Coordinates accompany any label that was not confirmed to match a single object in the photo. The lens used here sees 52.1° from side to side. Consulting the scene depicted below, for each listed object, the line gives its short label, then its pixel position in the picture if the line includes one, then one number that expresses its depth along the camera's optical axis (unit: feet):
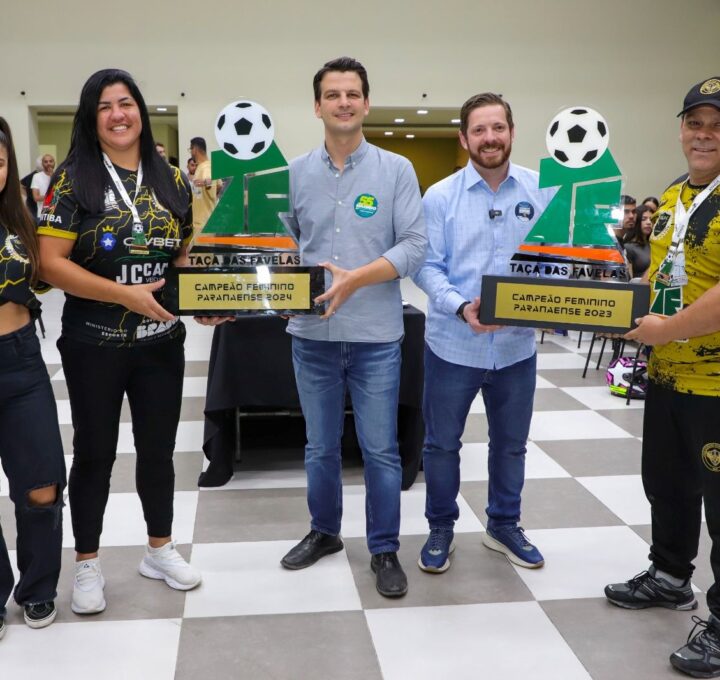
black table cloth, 9.68
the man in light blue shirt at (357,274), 6.50
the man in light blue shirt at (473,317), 6.86
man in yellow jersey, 5.67
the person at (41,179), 27.07
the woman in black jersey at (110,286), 5.86
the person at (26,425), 5.77
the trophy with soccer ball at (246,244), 6.30
